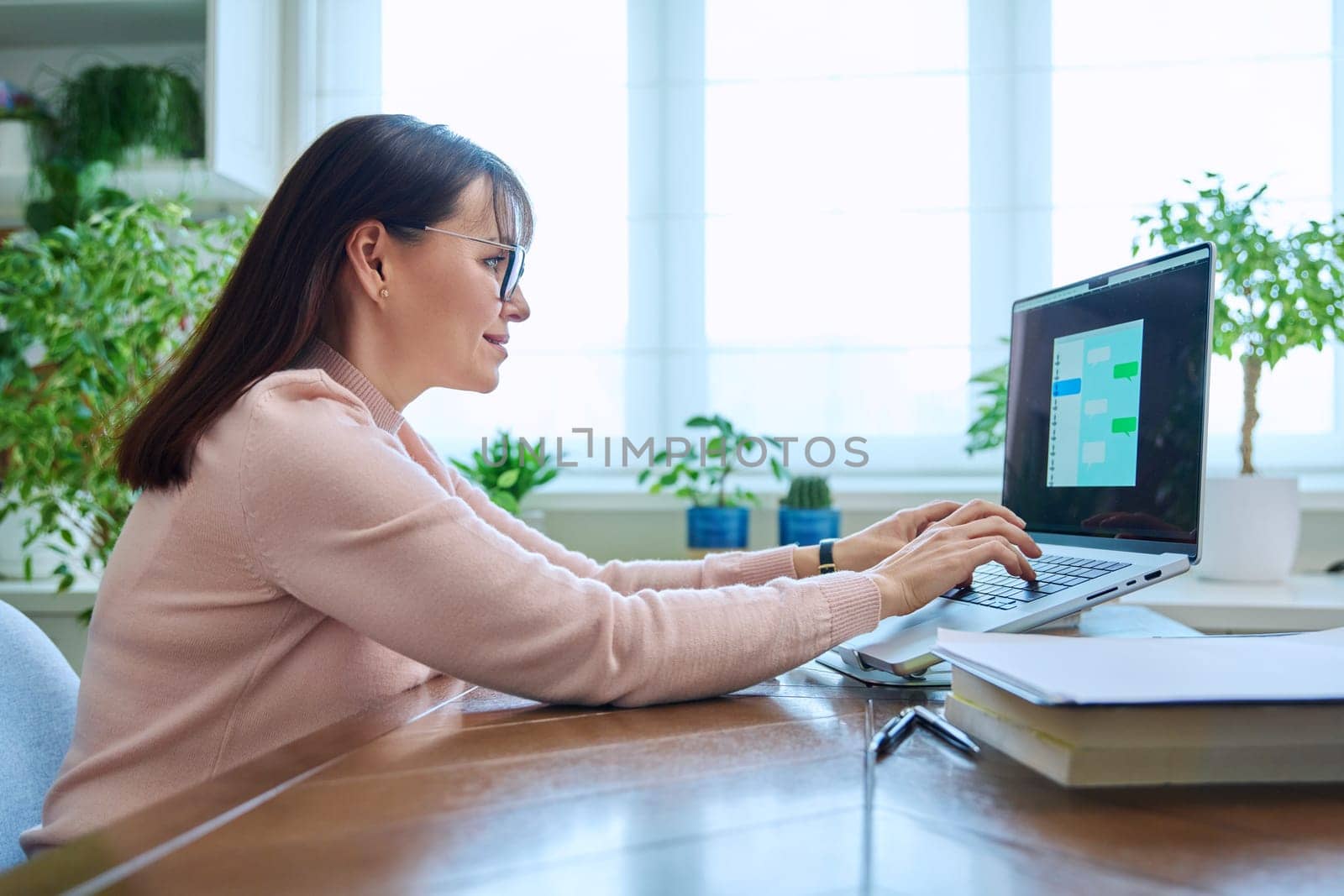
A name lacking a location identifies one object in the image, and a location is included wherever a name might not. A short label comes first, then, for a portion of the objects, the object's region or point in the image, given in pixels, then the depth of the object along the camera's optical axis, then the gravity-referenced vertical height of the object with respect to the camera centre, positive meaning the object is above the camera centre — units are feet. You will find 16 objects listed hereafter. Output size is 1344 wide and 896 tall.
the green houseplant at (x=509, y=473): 7.11 -0.26
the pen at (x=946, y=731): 1.97 -0.56
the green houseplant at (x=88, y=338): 6.23 +0.56
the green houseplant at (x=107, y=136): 7.41 +2.08
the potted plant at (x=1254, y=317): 5.81 +0.67
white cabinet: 7.48 +2.86
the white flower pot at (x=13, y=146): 7.48 +2.01
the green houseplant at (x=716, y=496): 6.96 -0.41
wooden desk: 1.35 -0.57
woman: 2.42 -0.29
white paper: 1.65 -0.40
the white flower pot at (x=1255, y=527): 6.08 -0.51
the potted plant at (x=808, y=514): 6.65 -0.49
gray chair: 2.93 -0.84
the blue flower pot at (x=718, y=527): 6.95 -0.60
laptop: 2.96 -0.05
